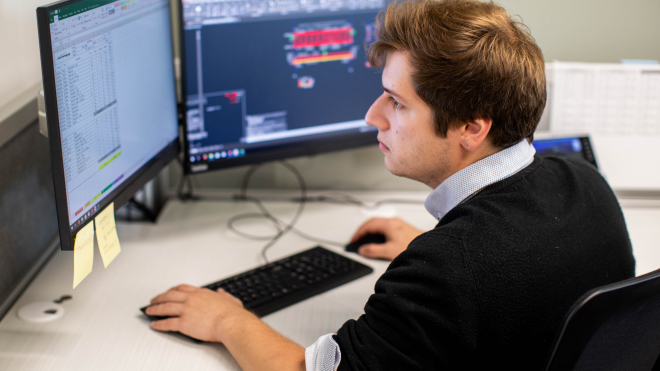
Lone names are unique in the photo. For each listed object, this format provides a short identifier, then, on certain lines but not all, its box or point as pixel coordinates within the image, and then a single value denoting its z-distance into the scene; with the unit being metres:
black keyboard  0.98
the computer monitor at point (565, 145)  1.37
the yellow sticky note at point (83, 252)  0.82
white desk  0.84
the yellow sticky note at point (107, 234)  0.89
